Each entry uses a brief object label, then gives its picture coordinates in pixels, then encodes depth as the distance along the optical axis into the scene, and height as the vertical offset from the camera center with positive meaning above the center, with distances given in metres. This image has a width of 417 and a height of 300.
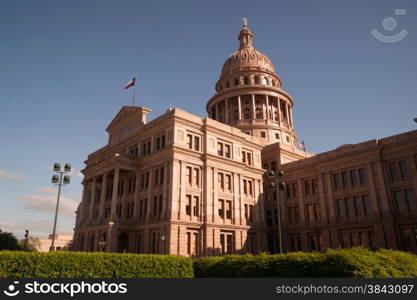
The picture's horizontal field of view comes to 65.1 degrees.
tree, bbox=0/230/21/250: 59.61 +3.43
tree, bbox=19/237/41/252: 98.12 +5.37
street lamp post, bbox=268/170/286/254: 27.67 +6.06
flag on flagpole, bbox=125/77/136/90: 53.59 +27.32
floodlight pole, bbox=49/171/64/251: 27.10 +4.44
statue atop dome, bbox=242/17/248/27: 92.30 +63.73
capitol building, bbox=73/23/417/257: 40.22 +8.69
